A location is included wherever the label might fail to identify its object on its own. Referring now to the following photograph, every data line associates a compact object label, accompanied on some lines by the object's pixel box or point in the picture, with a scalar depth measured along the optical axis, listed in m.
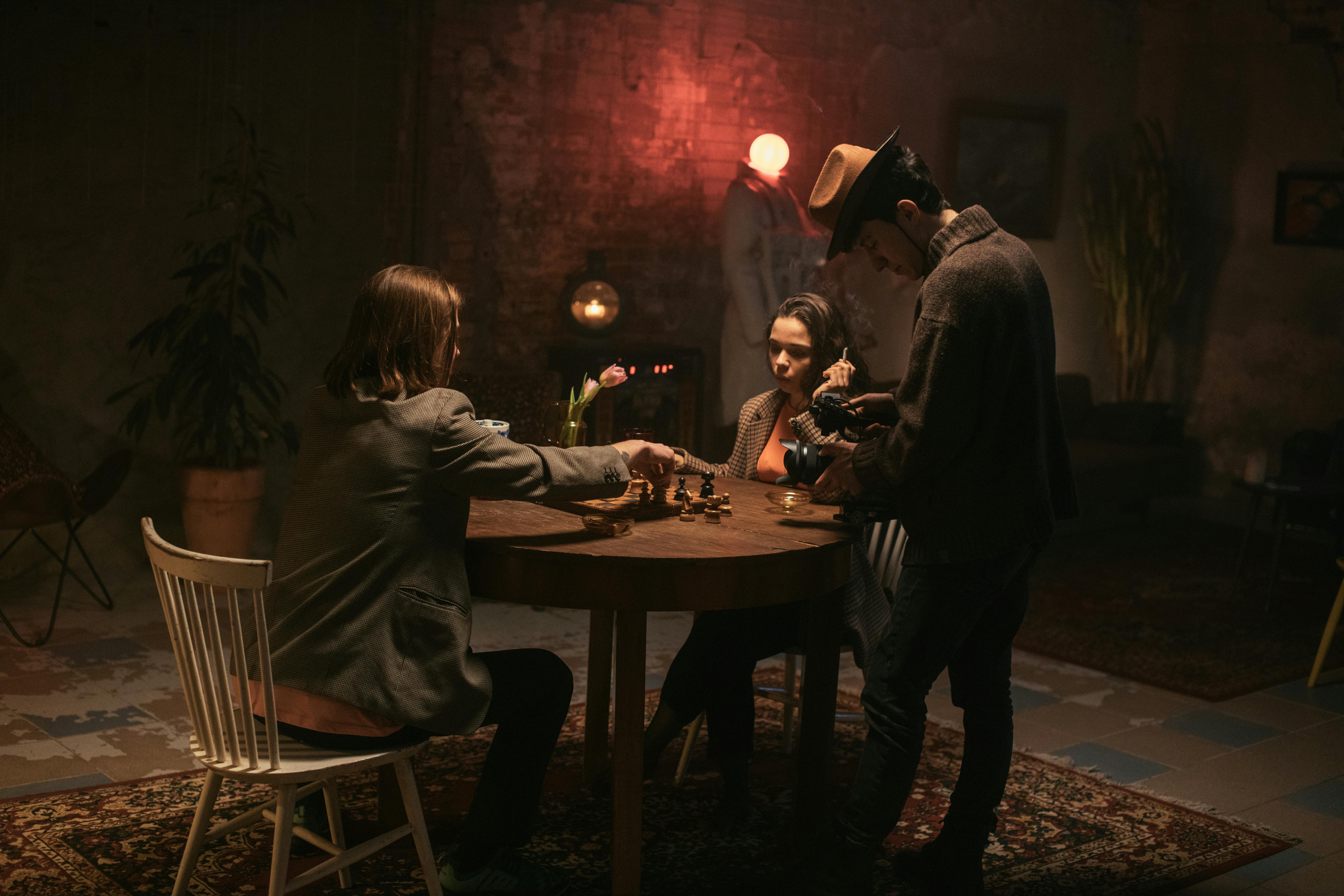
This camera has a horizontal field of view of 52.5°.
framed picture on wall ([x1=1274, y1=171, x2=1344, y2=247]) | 7.89
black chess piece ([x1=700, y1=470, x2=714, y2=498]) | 3.01
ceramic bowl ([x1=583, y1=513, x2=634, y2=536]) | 2.74
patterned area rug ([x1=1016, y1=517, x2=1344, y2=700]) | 5.01
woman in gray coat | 2.43
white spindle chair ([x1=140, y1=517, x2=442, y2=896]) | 2.31
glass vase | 3.12
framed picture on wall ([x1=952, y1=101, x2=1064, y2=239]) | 7.68
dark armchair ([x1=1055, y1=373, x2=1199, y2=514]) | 7.34
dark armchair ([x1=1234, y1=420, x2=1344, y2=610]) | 5.87
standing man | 2.60
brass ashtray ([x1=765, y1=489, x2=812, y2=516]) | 3.09
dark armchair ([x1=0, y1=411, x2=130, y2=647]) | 4.59
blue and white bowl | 2.86
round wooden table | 2.53
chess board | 2.92
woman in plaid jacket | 3.27
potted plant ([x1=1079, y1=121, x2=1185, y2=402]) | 8.25
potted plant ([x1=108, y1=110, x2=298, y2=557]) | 5.19
